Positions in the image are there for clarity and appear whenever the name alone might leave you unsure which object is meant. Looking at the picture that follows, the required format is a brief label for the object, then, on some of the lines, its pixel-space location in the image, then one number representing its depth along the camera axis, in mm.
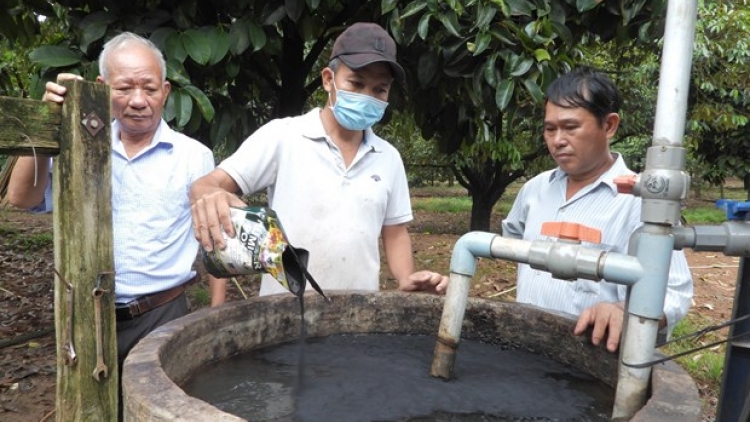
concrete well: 1208
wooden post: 1503
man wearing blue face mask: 2189
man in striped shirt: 1960
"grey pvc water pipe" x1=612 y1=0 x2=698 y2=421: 1220
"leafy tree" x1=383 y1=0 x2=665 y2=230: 2602
